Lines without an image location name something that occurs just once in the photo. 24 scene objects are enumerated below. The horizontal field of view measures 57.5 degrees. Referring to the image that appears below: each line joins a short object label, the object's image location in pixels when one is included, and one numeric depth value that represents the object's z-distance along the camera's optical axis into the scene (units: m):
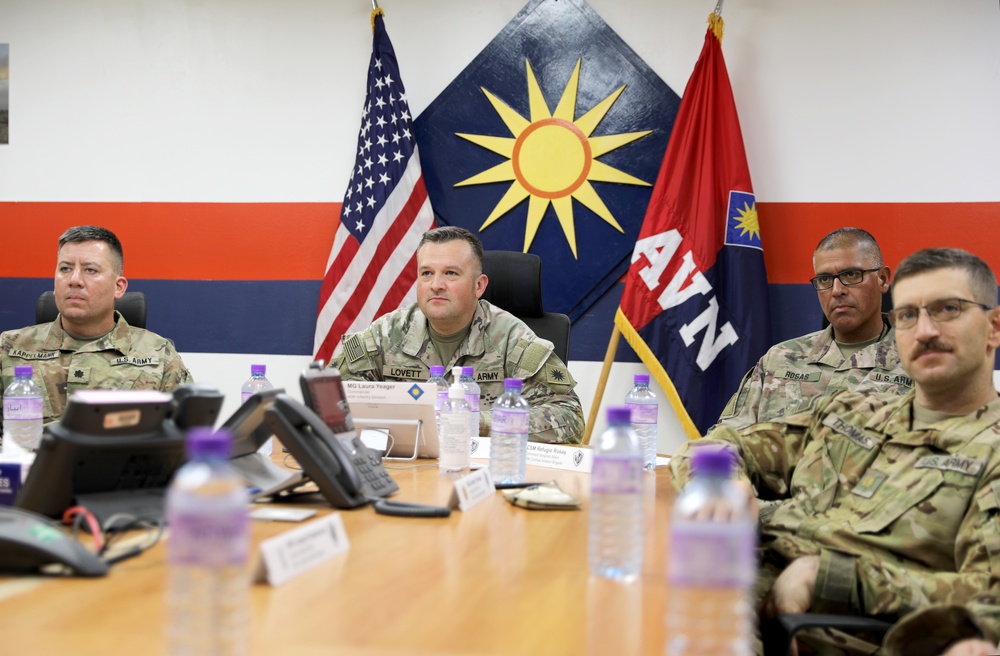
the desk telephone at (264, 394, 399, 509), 1.68
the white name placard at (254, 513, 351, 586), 1.20
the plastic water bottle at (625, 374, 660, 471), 2.51
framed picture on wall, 4.68
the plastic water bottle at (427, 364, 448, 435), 2.69
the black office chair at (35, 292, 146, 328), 3.34
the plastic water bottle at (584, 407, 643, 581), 1.34
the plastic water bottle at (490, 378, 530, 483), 2.10
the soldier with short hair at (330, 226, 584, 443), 3.04
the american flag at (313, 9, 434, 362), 4.24
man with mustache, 1.53
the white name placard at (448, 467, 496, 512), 1.76
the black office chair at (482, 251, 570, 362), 3.39
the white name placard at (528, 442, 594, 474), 2.40
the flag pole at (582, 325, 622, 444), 4.05
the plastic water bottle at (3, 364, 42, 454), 2.54
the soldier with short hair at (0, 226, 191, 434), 3.12
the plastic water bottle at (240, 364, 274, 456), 2.94
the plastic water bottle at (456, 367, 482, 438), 2.66
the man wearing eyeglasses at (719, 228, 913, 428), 3.06
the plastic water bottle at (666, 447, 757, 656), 0.87
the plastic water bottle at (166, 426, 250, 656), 0.86
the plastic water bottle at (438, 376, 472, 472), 2.18
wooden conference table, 1.01
